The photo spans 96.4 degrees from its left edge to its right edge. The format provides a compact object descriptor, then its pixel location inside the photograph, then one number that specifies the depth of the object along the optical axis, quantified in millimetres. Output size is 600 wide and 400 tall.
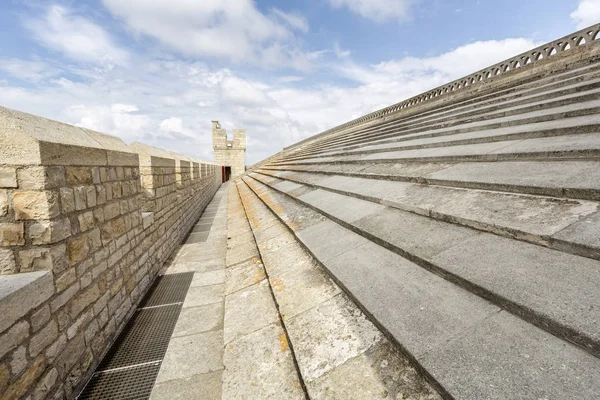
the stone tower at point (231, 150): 25469
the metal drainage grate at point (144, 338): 2371
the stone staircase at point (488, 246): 984
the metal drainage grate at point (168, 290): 3340
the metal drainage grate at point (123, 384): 1994
